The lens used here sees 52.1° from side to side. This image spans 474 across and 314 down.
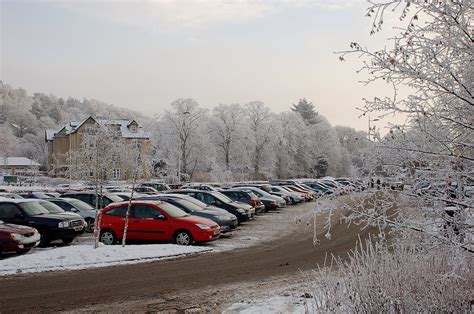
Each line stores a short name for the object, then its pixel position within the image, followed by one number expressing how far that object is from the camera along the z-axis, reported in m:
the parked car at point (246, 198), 27.72
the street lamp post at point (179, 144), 67.58
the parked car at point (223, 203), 23.02
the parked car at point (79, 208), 20.64
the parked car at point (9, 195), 27.48
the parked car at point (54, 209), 17.89
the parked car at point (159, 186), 42.04
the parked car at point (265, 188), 36.29
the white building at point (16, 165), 69.54
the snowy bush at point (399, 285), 5.40
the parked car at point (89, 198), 23.45
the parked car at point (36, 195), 27.45
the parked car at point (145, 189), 37.41
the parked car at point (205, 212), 19.01
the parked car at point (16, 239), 14.04
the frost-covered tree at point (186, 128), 70.88
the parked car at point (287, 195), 37.76
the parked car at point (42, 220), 16.62
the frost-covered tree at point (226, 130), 75.81
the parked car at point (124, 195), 25.75
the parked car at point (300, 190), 40.87
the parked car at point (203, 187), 36.19
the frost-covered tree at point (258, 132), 77.25
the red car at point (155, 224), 16.17
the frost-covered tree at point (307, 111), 103.25
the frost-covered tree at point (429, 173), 4.66
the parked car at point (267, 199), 31.67
